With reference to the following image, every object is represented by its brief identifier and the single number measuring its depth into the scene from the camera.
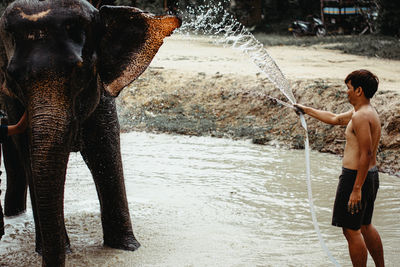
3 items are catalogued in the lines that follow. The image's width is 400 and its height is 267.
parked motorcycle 43.37
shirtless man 7.79
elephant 6.95
